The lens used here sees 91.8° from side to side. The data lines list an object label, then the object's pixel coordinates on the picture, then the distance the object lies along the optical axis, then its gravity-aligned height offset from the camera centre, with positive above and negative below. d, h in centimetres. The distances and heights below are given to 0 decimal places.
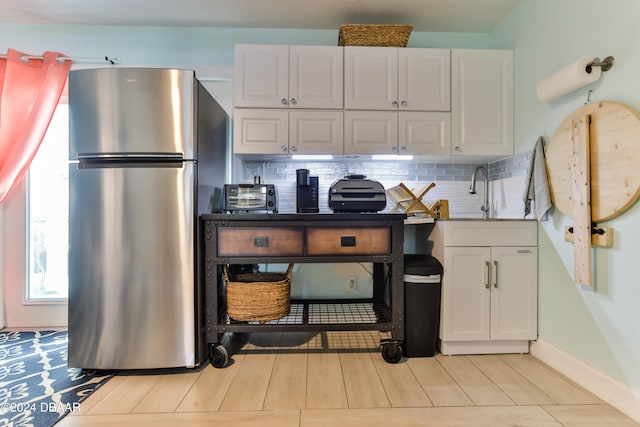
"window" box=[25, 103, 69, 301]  253 -1
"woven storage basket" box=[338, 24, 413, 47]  221 +129
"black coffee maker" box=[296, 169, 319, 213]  230 +14
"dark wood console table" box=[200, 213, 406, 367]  181 -21
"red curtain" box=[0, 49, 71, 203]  222 +79
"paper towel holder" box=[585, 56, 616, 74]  149 +73
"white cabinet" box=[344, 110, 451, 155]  222 +59
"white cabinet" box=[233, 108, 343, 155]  218 +58
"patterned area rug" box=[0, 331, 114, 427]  141 -92
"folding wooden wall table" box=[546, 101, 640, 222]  137 +27
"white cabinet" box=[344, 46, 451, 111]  221 +97
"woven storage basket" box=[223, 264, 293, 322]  183 -52
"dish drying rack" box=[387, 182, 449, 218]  221 +7
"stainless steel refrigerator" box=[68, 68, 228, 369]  171 -2
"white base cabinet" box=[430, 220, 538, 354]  197 -46
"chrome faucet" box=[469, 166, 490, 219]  254 +20
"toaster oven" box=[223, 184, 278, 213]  198 +10
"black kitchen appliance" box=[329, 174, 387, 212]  212 +12
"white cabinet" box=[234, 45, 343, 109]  217 +97
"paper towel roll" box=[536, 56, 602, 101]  154 +71
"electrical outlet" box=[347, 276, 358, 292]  256 -57
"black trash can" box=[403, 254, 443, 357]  194 -58
